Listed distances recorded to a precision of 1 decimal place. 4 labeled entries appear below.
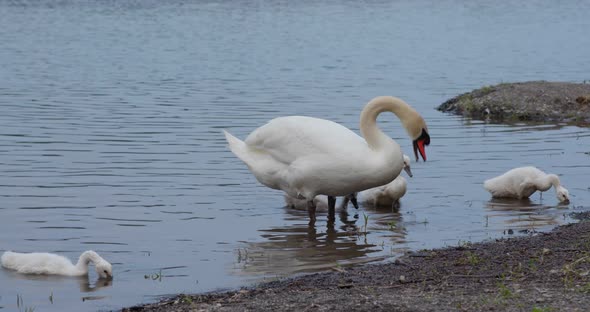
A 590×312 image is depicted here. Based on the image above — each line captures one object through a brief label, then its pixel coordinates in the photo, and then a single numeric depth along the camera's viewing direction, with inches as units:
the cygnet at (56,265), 354.9
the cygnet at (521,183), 490.9
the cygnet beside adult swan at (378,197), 475.5
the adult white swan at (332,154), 411.2
